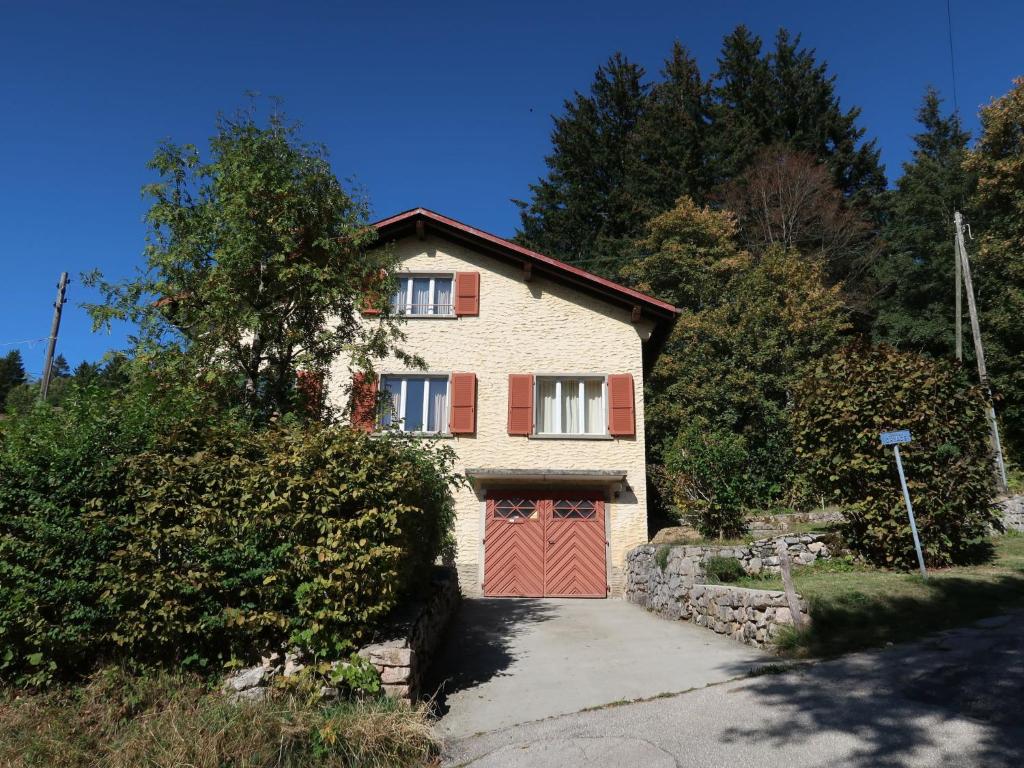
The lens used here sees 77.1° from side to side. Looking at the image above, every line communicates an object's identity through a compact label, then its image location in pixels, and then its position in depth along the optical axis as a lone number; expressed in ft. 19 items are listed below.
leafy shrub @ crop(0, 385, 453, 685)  16.42
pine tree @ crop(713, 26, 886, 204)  98.78
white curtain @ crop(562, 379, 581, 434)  47.75
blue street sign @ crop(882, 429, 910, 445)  29.63
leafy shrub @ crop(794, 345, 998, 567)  31.40
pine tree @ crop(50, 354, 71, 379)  259.80
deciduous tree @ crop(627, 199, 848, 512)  68.85
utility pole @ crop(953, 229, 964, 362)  68.23
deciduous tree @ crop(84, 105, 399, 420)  24.59
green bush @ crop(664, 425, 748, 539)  40.63
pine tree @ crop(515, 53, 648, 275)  97.55
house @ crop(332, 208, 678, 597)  45.03
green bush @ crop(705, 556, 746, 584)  32.04
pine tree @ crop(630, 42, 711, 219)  96.58
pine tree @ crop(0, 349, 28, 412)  184.42
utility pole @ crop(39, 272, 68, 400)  58.85
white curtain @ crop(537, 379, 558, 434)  47.60
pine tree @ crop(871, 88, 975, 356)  80.69
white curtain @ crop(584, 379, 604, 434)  47.62
